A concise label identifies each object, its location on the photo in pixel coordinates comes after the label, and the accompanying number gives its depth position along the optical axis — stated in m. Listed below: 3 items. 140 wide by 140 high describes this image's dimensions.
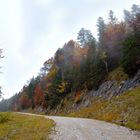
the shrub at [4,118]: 16.81
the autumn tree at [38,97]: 52.68
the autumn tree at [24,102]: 63.85
